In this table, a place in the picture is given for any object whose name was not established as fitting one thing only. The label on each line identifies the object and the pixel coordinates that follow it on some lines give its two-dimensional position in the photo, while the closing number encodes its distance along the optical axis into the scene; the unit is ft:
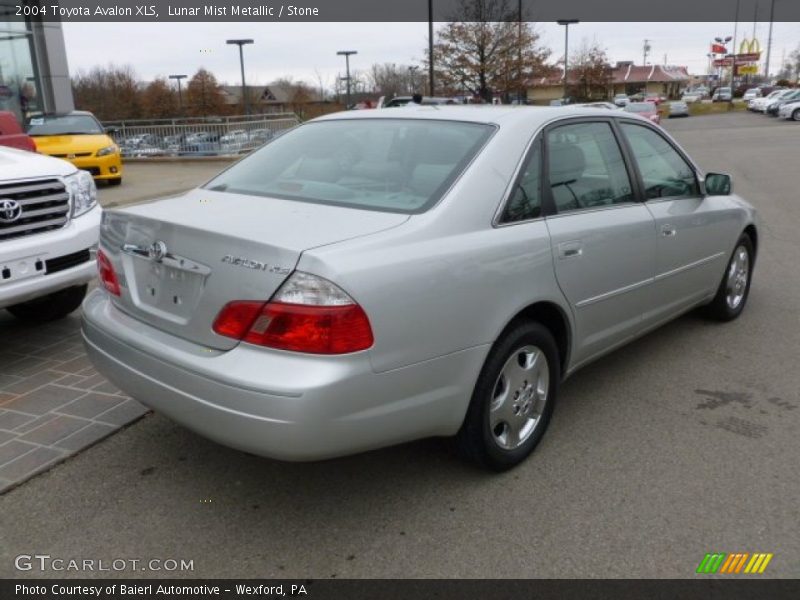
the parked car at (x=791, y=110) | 133.18
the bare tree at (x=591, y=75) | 183.21
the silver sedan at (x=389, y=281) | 8.11
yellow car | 45.52
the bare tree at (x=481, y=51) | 94.27
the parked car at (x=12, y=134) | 23.40
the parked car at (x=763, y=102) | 161.93
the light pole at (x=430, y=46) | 69.62
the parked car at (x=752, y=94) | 221.09
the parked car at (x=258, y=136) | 68.74
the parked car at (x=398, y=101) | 58.28
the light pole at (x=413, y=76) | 124.49
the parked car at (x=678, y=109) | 181.88
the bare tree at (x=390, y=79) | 175.42
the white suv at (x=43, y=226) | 13.64
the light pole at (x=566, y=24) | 138.92
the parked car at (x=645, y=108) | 96.10
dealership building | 57.62
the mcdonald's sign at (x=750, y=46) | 280.51
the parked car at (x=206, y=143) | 66.18
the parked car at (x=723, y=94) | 248.93
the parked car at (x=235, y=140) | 66.33
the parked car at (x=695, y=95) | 276.62
